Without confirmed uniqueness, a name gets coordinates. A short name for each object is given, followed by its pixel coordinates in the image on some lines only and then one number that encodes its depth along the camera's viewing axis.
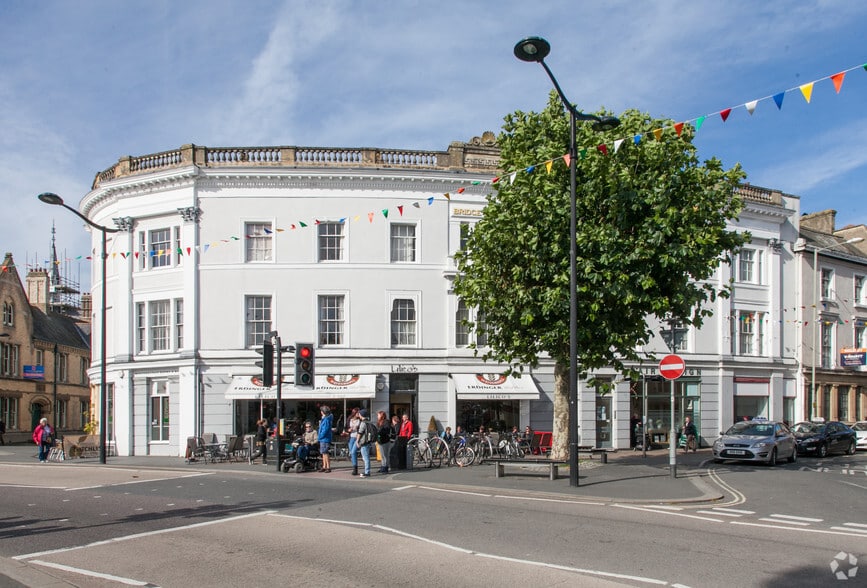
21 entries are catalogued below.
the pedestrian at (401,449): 20.41
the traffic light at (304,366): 19.45
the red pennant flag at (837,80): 11.96
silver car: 22.83
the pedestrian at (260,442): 23.21
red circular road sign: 17.81
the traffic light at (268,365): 19.69
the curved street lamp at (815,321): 34.50
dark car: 27.88
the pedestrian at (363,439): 18.41
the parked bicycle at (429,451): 21.25
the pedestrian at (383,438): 19.33
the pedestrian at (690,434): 29.98
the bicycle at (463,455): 21.20
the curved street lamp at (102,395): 24.51
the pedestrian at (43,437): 26.67
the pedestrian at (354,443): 18.98
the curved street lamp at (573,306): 15.83
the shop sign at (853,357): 37.53
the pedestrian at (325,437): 19.86
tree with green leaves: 17.84
